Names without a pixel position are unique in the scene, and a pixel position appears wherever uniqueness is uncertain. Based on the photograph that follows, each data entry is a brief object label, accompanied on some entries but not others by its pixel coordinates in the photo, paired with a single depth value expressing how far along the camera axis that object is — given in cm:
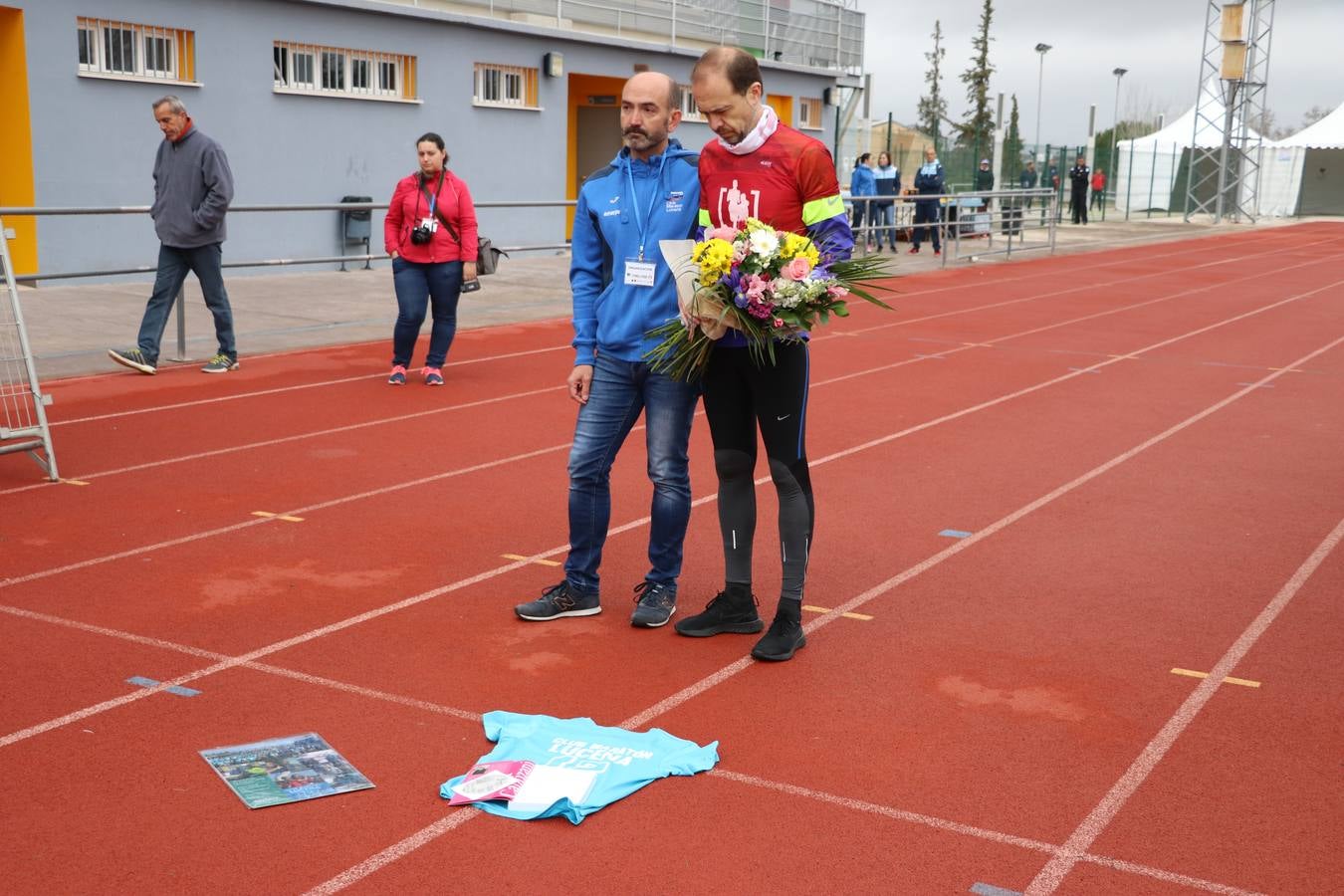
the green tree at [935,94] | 9706
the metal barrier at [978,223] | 2381
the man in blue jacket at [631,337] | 522
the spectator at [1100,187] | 4414
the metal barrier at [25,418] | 768
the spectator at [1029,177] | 3878
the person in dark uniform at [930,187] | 2692
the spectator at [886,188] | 2705
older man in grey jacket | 1092
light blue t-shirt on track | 399
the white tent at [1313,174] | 4931
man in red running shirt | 491
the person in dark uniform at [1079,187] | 3859
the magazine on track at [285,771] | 402
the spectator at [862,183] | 2631
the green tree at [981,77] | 8306
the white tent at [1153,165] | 4759
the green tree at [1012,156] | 5056
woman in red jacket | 1073
